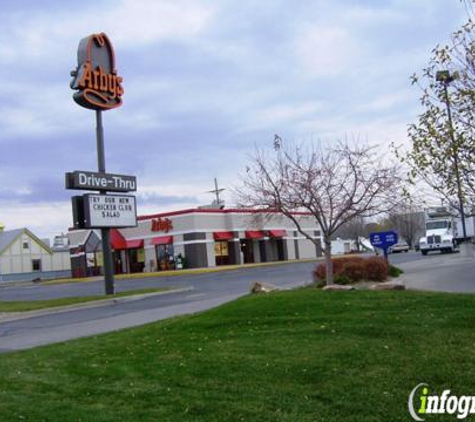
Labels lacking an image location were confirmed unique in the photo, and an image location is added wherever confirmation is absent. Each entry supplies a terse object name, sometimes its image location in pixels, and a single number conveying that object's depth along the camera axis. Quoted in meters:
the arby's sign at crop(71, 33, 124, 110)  26.65
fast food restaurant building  52.84
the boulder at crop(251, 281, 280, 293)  16.41
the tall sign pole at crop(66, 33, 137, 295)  26.22
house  76.44
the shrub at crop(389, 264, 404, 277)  21.93
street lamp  8.91
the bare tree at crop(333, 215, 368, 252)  90.39
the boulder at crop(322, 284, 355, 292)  13.23
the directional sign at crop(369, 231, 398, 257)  19.94
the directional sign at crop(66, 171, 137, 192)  25.08
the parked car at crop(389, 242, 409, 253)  70.38
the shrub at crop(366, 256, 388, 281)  19.77
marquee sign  26.25
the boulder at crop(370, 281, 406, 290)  13.78
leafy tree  8.92
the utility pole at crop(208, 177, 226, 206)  75.03
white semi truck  44.59
